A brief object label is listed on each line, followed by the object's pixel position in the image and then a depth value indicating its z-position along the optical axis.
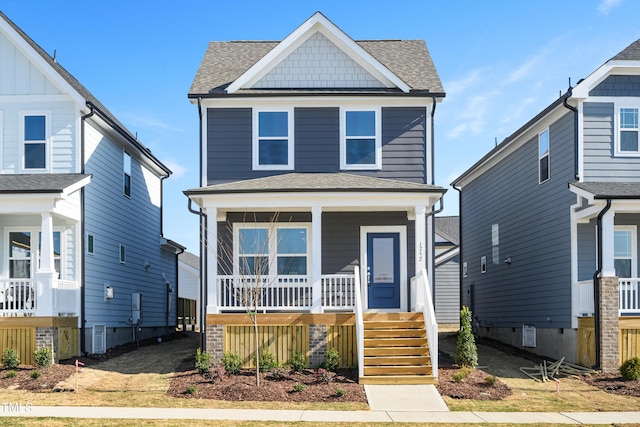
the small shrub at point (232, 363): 15.88
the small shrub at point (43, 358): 16.02
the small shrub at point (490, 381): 14.79
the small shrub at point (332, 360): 15.93
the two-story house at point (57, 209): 16.78
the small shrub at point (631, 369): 15.45
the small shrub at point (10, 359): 16.00
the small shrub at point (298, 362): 16.11
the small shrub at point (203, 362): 15.80
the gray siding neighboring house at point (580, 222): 16.48
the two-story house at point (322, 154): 18.53
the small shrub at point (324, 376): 14.83
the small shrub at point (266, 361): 15.96
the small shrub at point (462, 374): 15.02
